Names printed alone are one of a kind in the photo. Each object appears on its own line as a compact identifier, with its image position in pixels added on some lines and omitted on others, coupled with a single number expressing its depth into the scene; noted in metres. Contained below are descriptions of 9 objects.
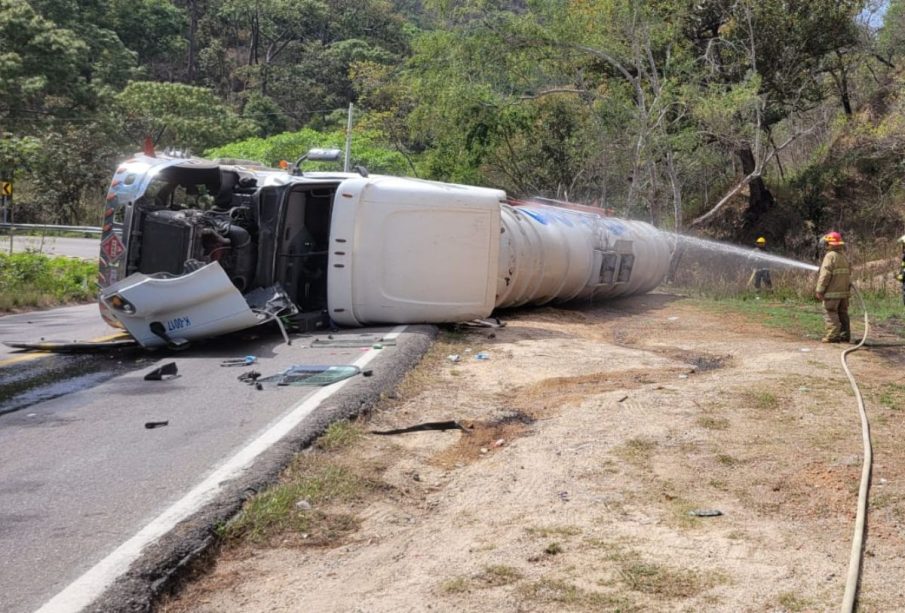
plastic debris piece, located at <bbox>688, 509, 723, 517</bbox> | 4.55
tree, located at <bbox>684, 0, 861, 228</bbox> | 28.56
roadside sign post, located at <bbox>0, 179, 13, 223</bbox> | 26.70
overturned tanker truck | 9.85
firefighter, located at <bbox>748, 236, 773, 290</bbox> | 20.47
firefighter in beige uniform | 12.11
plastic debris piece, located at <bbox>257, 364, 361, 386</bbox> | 7.77
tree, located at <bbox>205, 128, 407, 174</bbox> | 35.47
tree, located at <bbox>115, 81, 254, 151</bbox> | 45.31
